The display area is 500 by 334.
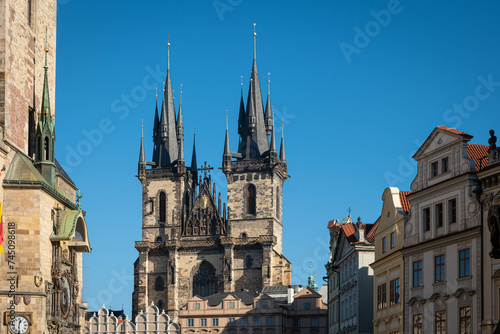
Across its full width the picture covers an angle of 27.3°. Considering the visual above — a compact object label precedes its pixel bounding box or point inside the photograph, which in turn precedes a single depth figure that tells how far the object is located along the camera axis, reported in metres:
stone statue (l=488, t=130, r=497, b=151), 37.92
